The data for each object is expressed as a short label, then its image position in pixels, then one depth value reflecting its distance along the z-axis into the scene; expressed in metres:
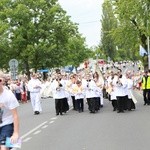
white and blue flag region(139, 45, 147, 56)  44.26
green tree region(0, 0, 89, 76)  62.62
